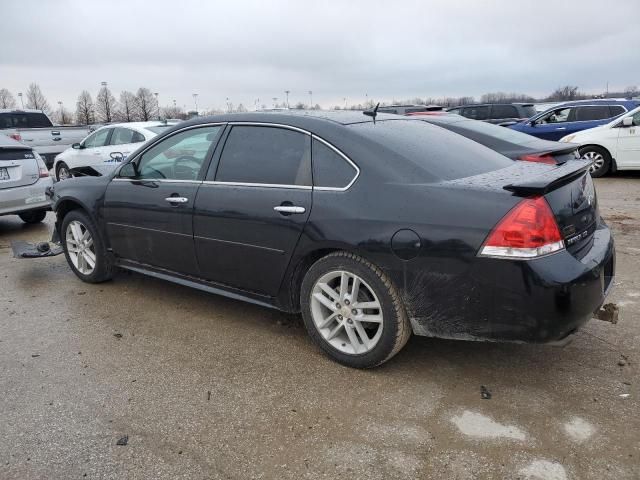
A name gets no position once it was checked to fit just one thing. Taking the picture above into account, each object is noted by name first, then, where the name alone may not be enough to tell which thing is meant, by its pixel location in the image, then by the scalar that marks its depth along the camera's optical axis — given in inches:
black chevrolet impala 111.3
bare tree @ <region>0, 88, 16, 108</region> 2822.3
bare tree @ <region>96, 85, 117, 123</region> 2753.0
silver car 292.5
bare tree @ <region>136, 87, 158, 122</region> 2898.6
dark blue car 541.5
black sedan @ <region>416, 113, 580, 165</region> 239.4
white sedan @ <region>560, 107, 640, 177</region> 451.2
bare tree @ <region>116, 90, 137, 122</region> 2878.9
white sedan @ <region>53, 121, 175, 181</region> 445.4
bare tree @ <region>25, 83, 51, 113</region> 2901.1
